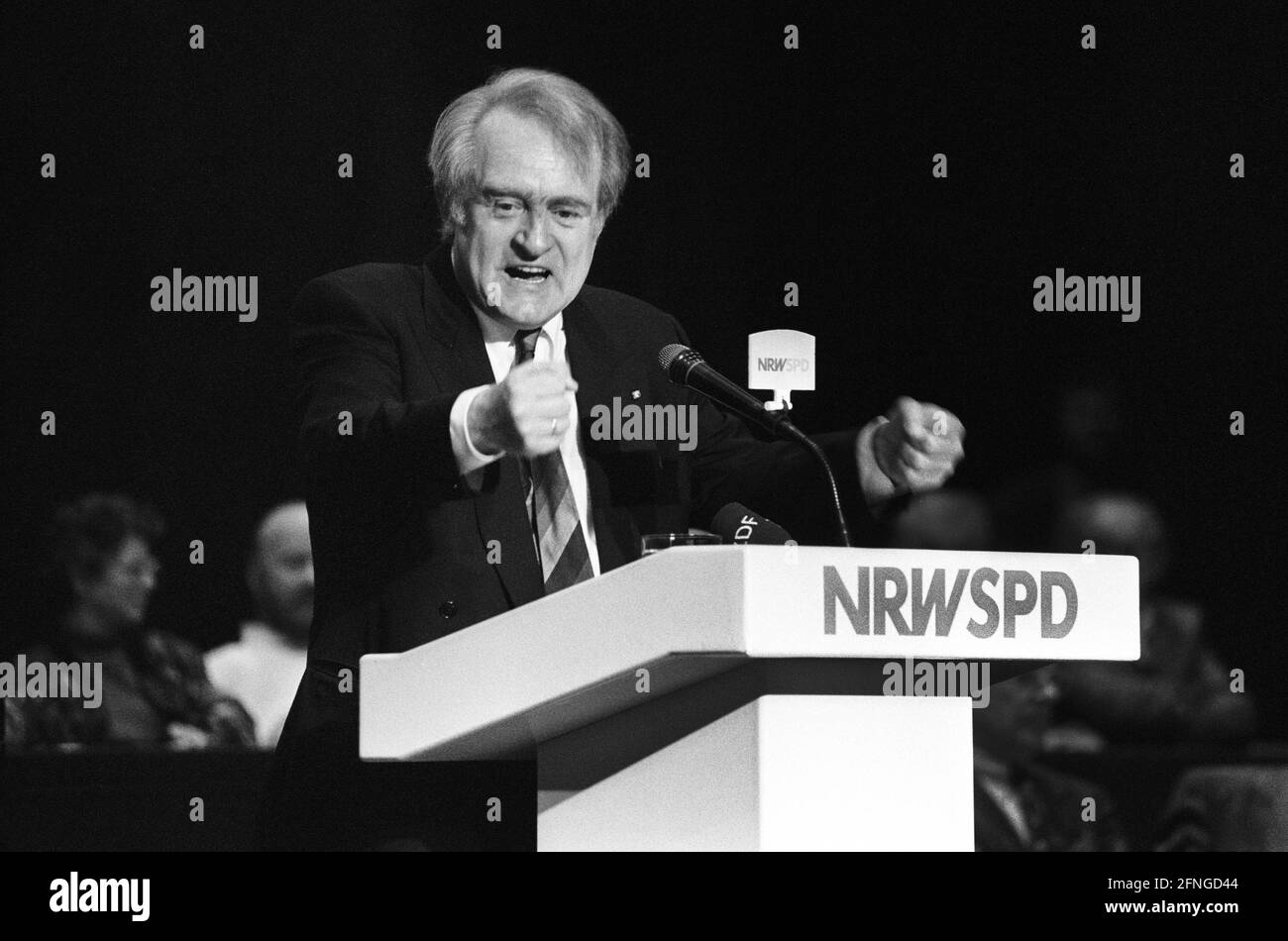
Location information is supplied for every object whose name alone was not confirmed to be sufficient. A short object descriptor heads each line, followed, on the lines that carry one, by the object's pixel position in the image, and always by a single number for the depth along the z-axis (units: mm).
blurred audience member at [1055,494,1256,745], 9836
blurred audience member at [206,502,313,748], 8727
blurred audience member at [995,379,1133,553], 9531
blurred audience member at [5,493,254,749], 8352
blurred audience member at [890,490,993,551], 9570
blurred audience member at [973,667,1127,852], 8375
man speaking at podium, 5367
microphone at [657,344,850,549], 5059
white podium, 4109
